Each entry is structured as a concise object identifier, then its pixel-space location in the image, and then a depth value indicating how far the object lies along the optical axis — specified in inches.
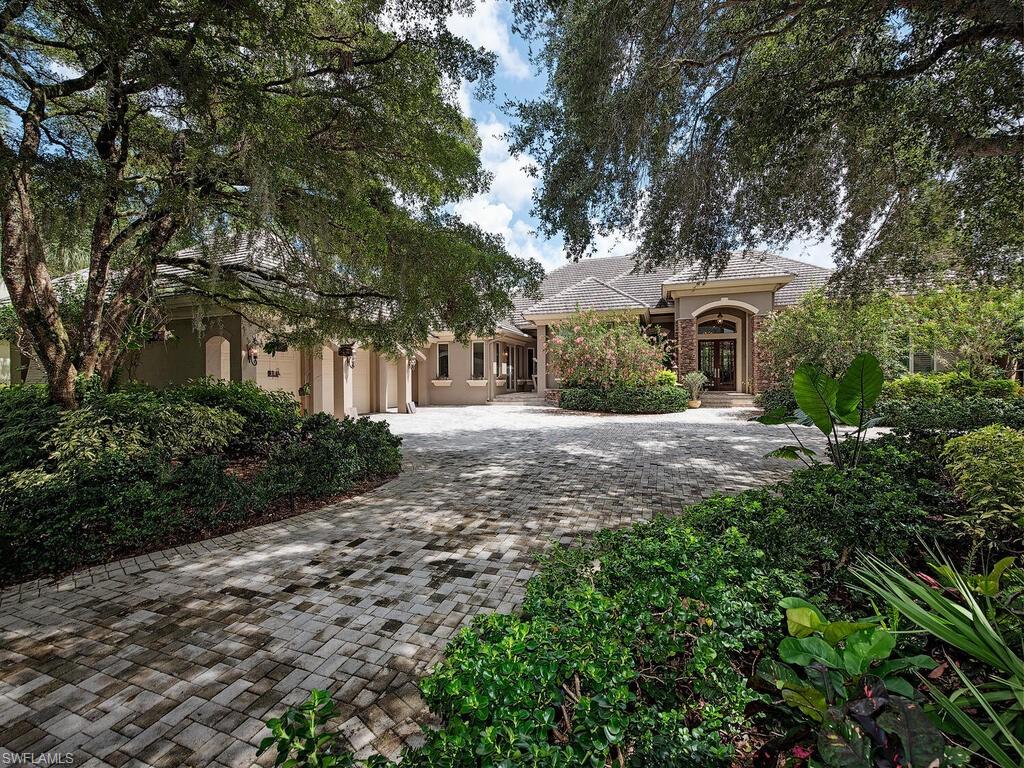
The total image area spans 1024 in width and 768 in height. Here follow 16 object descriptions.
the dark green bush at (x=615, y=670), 50.2
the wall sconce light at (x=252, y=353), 419.5
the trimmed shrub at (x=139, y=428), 171.8
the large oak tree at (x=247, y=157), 152.6
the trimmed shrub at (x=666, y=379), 664.4
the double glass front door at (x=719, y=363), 842.8
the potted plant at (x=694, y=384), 688.4
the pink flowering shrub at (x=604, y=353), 657.6
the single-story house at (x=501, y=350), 445.7
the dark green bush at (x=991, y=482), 99.3
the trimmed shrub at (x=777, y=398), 575.5
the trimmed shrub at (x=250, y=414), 259.1
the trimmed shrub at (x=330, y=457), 220.4
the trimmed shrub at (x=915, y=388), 481.4
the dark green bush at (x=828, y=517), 100.2
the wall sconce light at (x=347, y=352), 490.7
